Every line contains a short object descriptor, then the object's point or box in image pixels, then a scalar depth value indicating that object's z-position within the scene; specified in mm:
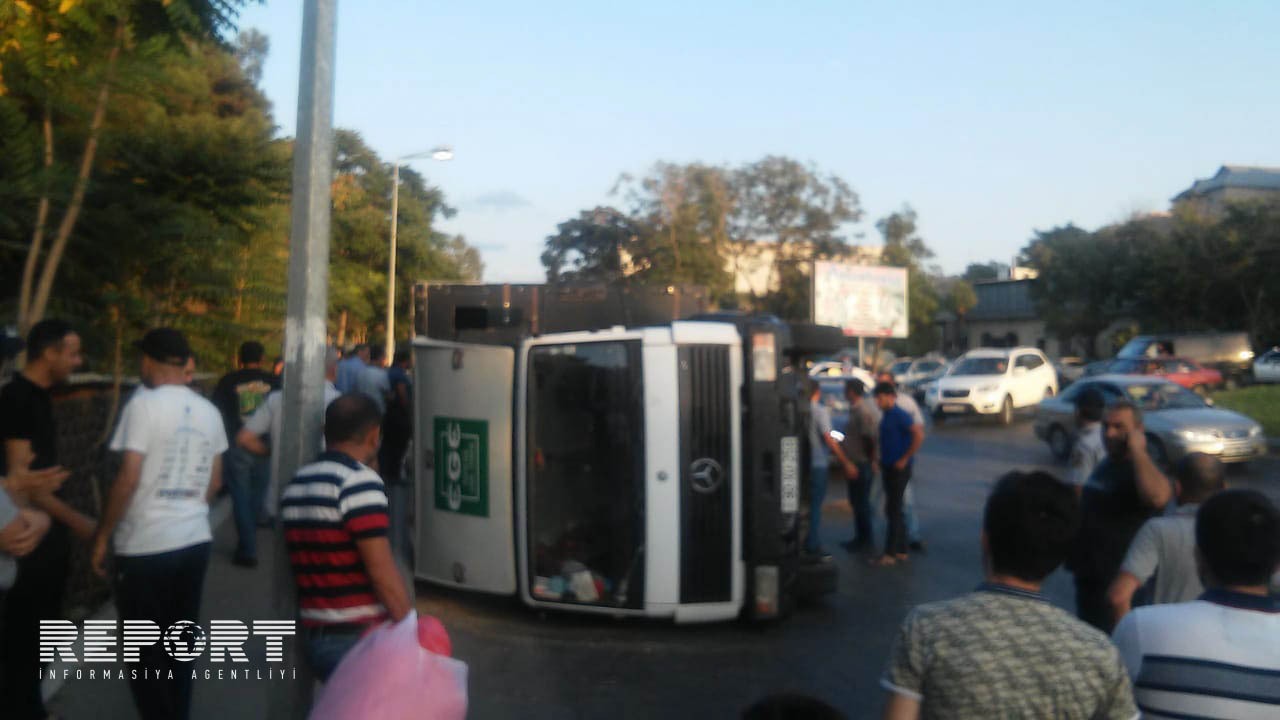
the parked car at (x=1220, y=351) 35312
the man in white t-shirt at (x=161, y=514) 4152
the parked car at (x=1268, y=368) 35781
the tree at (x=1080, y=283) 42938
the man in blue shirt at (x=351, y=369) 11820
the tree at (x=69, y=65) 6004
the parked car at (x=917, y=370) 39438
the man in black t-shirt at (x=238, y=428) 7906
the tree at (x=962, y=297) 57844
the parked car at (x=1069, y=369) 36812
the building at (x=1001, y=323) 58406
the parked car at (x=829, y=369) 30650
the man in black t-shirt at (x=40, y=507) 4047
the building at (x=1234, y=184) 59688
